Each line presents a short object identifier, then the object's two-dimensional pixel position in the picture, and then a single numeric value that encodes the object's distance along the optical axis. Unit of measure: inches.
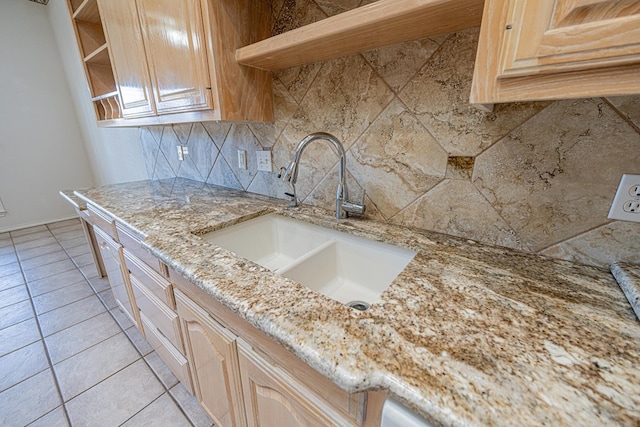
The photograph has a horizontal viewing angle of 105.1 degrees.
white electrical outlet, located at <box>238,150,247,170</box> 53.5
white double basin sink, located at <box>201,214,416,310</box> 32.6
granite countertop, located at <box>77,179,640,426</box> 12.3
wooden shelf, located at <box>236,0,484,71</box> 21.5
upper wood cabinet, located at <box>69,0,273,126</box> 35.4
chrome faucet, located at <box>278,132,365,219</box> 34.3
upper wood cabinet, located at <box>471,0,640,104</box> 12.5
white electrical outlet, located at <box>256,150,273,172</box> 49.1
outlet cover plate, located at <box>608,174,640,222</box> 21.7
